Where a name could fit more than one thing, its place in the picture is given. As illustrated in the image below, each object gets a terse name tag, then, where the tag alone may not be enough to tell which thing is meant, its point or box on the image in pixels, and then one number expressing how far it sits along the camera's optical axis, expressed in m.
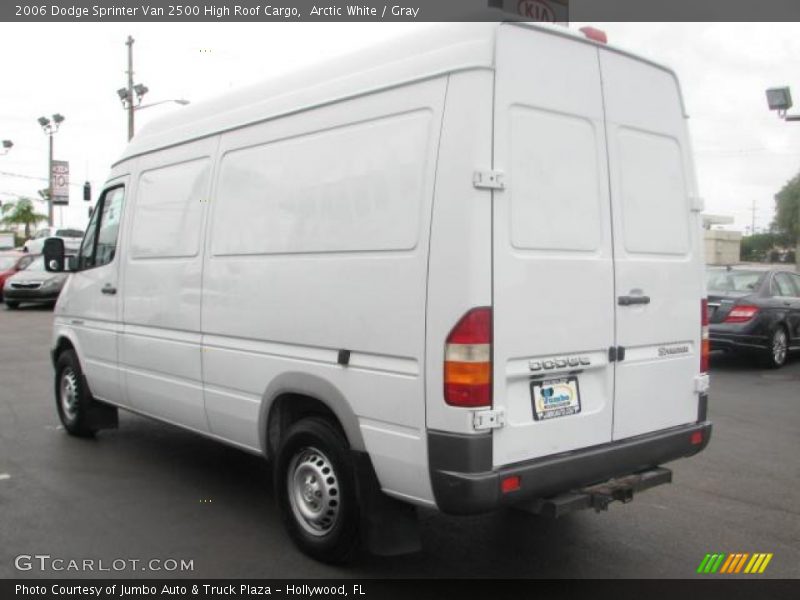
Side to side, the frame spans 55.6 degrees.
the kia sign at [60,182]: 46.53
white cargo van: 3.45
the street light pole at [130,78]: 31.40
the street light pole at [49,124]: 48.16
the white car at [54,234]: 33.97
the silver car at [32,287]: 21.34
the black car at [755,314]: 10.95
